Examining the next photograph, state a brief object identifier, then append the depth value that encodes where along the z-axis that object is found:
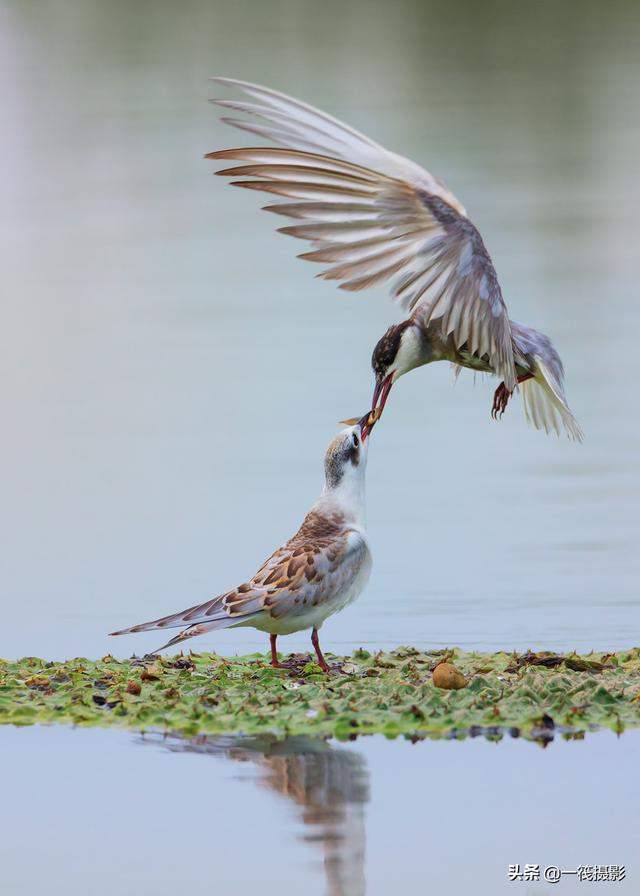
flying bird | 17.31
